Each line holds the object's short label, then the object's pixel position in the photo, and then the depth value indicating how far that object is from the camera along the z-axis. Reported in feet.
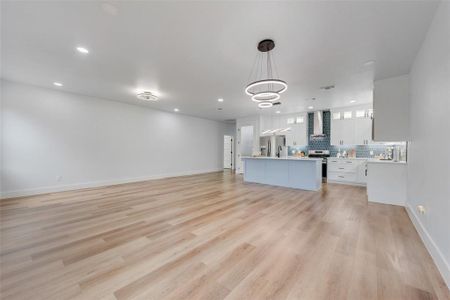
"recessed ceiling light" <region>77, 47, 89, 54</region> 9.53
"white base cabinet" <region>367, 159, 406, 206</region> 12.62
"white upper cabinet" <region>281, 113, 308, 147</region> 25.00
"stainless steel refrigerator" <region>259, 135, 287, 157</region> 25.36
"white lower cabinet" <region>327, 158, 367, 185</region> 19.62
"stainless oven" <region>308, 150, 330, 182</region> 22.84
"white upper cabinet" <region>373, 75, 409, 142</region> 12.50
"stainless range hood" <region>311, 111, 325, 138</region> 23.61
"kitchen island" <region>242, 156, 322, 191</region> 17.22
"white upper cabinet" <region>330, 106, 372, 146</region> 20.35
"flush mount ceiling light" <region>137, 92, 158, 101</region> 15.98
